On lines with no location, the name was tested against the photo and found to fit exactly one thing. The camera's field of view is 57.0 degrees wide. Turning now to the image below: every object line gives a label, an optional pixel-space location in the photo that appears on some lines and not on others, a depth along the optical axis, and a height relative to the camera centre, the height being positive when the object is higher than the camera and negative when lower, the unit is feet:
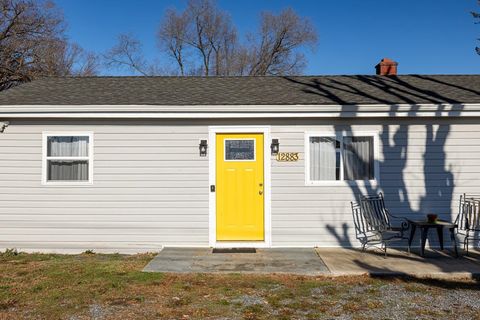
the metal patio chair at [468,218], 25.13 -2.19
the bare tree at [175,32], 103.35 +34.71
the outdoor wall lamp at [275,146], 26.45 +2.04
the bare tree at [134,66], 102.50 +26.58
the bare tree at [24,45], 72.49 +23.18
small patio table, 23.63 -2.45
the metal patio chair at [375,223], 24.72 -2.45
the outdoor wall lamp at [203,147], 26.50 +2.01
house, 26.45 +0.26
